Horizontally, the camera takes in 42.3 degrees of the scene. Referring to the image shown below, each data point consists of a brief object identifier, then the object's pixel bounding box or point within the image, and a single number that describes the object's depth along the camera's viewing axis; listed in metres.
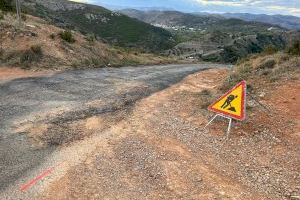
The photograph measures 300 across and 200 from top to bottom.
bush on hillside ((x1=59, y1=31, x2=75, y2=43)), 28.74
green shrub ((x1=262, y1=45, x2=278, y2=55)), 27.70
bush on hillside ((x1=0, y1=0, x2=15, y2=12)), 36.94
